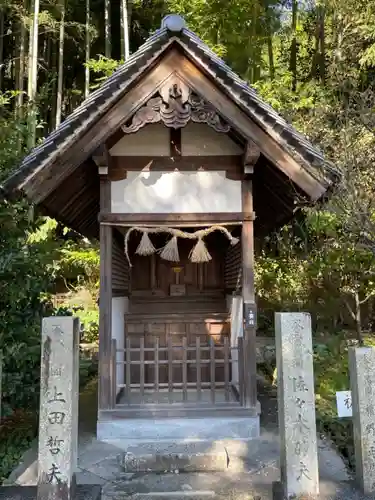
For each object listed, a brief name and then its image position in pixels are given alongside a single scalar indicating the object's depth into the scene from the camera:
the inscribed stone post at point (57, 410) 3.85
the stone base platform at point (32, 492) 3.97
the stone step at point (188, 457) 4.73
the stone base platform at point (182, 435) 5.07
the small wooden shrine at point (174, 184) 5.19
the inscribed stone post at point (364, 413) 4.09
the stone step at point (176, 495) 4.11
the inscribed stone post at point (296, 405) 3.89
